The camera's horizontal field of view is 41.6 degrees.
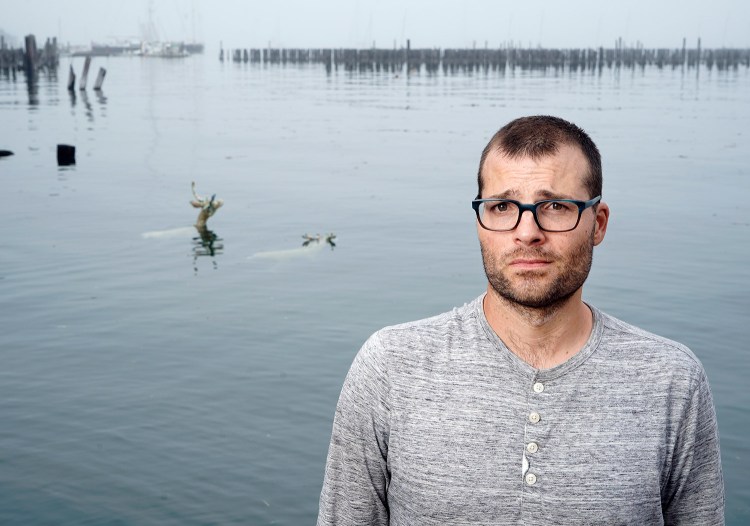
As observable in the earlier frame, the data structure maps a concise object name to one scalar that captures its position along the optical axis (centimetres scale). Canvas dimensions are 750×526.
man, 234
